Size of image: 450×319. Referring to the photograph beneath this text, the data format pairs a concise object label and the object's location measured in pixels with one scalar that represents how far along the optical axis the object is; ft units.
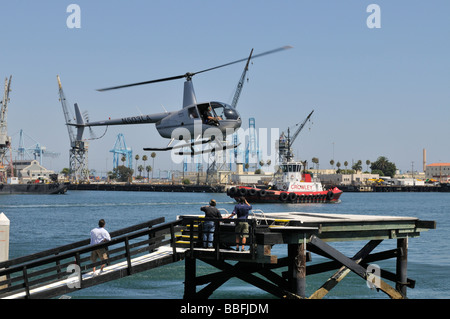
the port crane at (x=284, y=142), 442.42
